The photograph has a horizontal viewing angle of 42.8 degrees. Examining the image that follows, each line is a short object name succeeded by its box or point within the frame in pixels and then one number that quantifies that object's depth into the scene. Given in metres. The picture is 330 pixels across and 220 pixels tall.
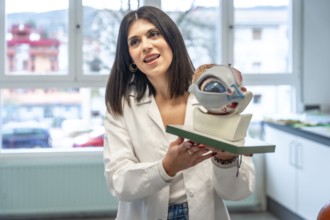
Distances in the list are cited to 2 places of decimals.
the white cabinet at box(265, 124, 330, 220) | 2.84
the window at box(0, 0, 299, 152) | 3.53
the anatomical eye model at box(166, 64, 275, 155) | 1.00
